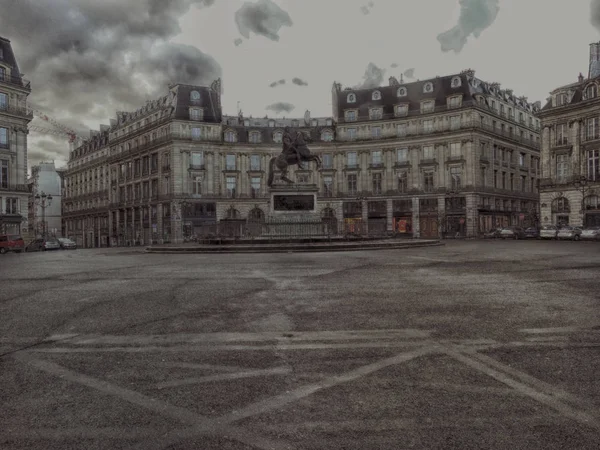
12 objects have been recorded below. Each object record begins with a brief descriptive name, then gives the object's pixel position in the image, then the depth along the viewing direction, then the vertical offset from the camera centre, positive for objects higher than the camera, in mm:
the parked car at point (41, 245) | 42250 -1646
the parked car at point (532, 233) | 47322 -1008
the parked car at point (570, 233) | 40844 -912
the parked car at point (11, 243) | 38469 -1258
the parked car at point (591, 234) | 39562 -988
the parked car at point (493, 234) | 50956 -1172
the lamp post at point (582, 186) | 47812 +4192
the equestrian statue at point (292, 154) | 26312 +4451
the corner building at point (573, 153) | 49594 +8516
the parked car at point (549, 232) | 42844 -831
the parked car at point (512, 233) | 48531 -1006
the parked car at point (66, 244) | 46656 -1690
